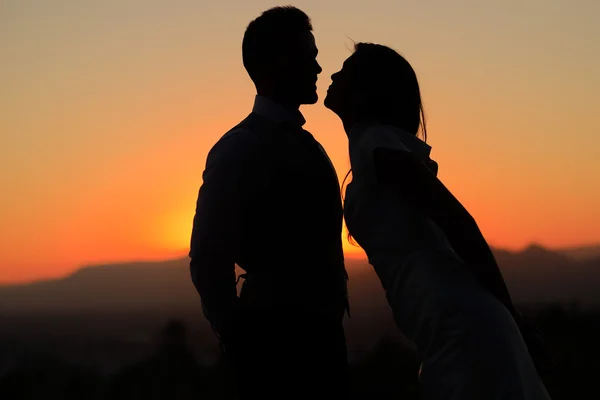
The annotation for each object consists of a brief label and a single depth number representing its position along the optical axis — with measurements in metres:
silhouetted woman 2.74
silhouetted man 3.59
